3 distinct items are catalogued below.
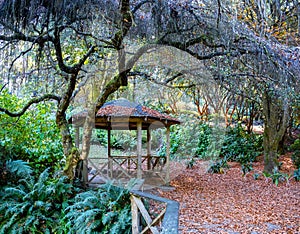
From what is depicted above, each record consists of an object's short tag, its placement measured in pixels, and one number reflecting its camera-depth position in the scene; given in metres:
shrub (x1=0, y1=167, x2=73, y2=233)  4.89
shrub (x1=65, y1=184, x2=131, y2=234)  4.36
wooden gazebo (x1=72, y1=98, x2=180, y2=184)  7.35
